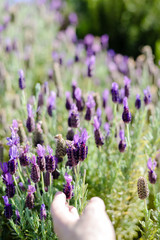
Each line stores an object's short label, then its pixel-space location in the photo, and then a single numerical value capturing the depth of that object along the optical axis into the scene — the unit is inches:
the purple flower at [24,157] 42.3
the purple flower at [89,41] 69.2
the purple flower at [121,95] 47.2
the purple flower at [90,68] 48.3
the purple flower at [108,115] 49.0
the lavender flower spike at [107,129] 46.4
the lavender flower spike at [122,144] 44.5
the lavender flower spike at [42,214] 41.7
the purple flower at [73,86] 48.0
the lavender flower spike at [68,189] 41.0
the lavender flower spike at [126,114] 43.4
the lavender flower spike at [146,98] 46.0
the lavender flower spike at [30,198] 41.6
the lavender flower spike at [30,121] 44.7
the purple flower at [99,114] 46.3
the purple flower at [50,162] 41.7
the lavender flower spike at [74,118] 43.6
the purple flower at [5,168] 42.4
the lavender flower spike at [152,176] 42.5
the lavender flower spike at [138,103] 46.0
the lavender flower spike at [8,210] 42.1
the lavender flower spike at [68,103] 47.4
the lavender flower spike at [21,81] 46.6
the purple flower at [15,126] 43.2
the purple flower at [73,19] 91.0
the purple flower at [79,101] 45.2
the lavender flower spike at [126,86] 46.2
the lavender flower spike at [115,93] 44.9
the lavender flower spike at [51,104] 47.4
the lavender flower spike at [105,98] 48.5
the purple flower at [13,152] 41.4
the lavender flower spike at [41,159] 41.5
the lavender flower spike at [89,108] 45.0
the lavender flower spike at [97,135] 43.4
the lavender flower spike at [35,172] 41.4
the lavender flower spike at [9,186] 42.0
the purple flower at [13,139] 42.1
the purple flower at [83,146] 41.1
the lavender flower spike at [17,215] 42.8
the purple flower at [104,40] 73.5
